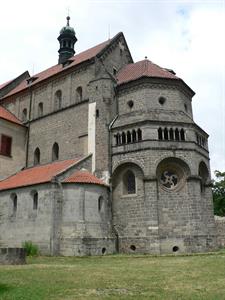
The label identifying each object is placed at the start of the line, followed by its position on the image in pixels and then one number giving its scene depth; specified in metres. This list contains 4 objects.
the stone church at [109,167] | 26.41
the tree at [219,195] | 56.81
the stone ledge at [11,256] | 18.41
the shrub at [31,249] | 25.57
